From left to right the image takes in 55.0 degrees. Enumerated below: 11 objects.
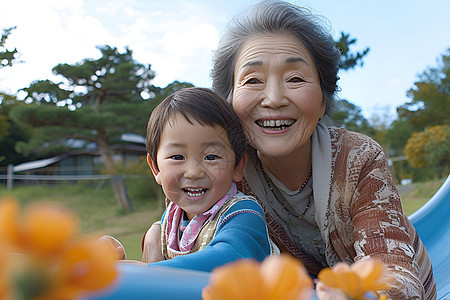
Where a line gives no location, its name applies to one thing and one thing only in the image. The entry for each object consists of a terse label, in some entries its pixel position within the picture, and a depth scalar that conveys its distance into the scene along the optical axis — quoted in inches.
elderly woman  34.3
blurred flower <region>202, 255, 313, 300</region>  4.7
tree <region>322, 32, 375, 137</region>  168.5
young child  30.4
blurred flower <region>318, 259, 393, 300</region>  6.4
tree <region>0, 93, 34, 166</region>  351.7
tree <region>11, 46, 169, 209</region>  291.6
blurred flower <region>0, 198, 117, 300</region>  4.0
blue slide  67.2
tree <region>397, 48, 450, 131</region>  407.5
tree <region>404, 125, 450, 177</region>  320.2
